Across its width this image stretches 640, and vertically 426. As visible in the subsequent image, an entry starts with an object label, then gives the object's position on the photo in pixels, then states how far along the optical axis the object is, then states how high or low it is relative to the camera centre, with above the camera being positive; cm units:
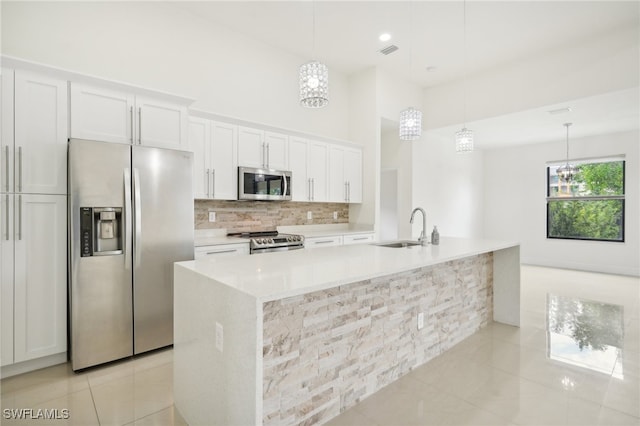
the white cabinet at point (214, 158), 363 +61
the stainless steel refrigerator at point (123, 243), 251 -28
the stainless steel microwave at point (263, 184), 397 +34
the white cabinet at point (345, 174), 507 +58
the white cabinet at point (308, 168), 459 +61
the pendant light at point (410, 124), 319 +85
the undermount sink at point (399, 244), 321 -33
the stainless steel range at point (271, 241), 366 -36
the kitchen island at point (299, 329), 148 -69
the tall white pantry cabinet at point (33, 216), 237 -5
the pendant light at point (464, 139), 371 +81
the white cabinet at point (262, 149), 404 +79
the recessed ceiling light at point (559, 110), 482 +150
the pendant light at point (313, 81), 251 +100
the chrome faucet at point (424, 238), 306 -26
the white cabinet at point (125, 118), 266 +81
